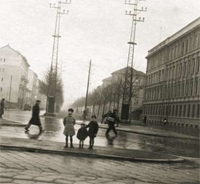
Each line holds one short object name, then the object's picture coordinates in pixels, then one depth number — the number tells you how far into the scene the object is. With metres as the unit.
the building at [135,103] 85.94
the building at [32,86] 151.35
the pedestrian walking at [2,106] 31.68
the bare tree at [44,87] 75.38
